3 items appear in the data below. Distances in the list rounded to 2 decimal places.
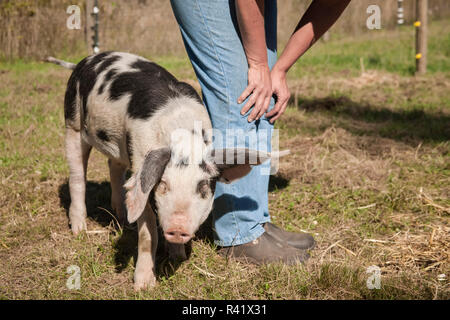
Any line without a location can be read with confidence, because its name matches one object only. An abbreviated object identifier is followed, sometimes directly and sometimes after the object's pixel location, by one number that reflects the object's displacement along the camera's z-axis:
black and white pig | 2.32
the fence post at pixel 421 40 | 8.91
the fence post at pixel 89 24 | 9.95
